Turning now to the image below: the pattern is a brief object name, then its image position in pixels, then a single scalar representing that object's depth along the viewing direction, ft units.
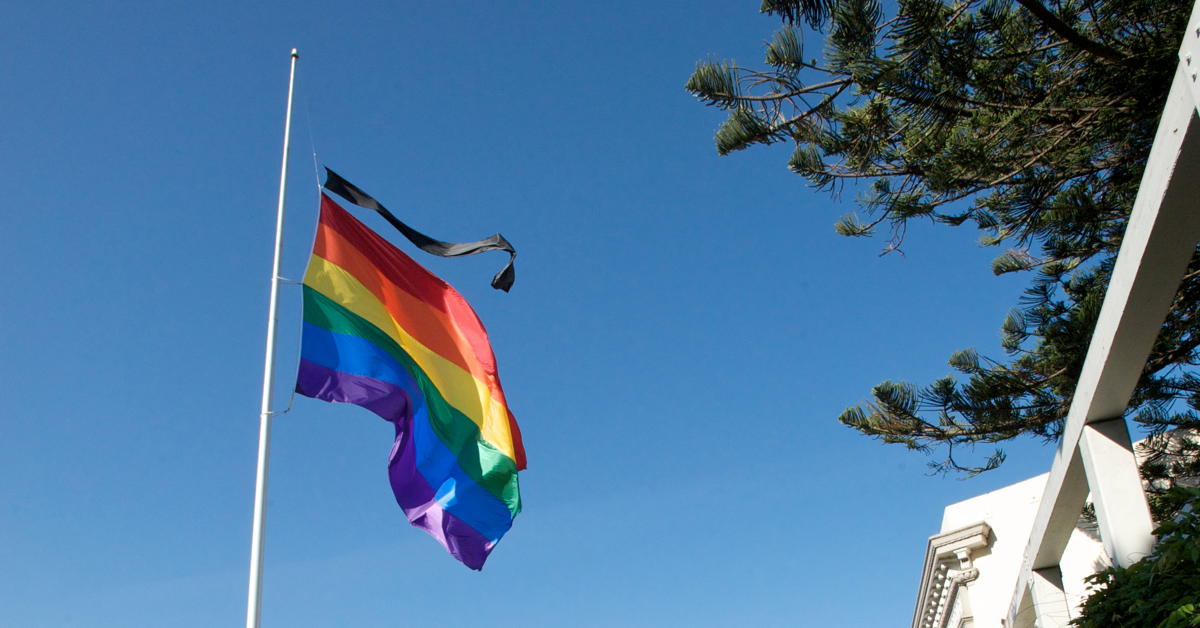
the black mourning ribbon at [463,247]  25.91
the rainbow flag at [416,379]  21.13
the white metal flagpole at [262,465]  17.38
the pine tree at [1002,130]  21.40
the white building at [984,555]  51.67
